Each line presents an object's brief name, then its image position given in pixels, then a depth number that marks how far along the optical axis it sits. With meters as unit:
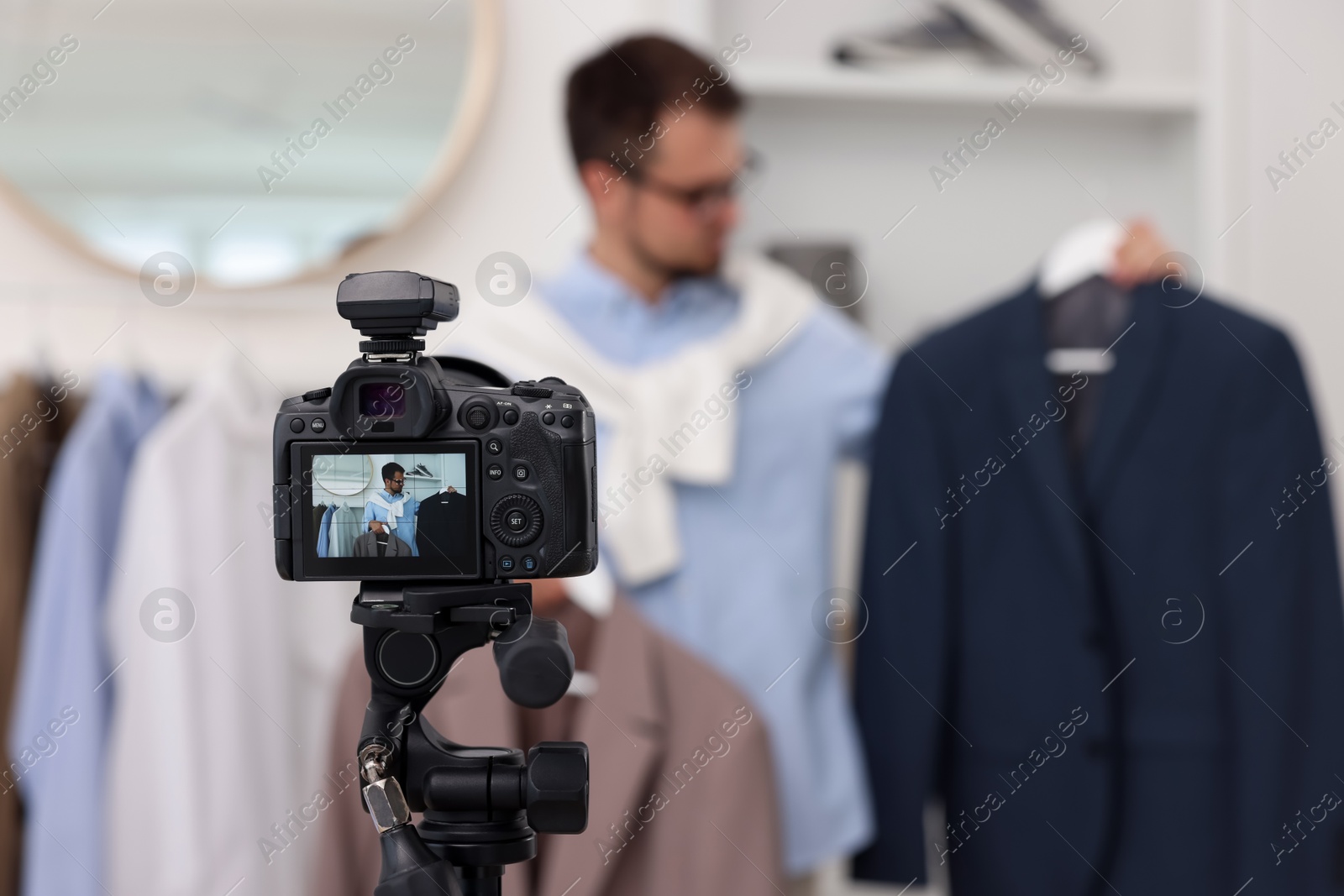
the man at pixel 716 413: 1.19
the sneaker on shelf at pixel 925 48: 1.46
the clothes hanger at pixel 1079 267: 1.24
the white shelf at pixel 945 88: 1.40
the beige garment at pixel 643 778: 1.03
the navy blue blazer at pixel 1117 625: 1.14
